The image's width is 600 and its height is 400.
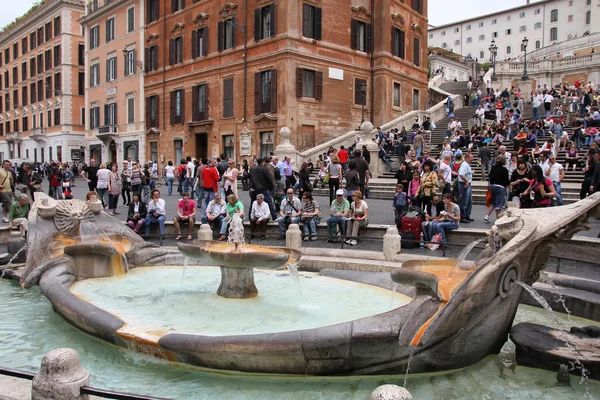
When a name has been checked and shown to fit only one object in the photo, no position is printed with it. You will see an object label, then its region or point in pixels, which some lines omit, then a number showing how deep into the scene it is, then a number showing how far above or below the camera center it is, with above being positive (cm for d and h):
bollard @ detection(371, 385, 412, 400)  308 -127
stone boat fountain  457 -139
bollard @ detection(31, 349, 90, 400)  337 -131
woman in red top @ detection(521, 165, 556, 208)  1026 -36
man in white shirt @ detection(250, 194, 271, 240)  1230 -101
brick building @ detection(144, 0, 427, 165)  2836 +585
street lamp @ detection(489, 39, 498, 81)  4171 +945
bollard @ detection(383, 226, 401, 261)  900 -120
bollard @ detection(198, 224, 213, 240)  1072 -124
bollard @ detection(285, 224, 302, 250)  1006 -125
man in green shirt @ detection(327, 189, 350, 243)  1126 -94
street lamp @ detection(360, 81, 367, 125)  3045 +450
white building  7025 +2048
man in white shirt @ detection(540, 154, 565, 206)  1371 -2
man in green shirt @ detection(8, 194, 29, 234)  1255 -93
